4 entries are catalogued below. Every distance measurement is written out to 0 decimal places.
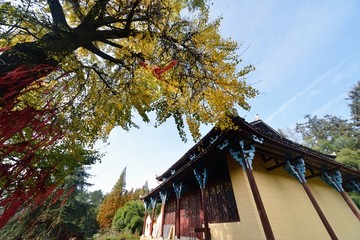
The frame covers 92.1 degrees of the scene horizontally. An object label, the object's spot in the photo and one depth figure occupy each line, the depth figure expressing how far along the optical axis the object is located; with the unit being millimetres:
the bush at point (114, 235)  16672
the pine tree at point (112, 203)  28125
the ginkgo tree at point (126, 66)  3568
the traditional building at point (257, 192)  6129
